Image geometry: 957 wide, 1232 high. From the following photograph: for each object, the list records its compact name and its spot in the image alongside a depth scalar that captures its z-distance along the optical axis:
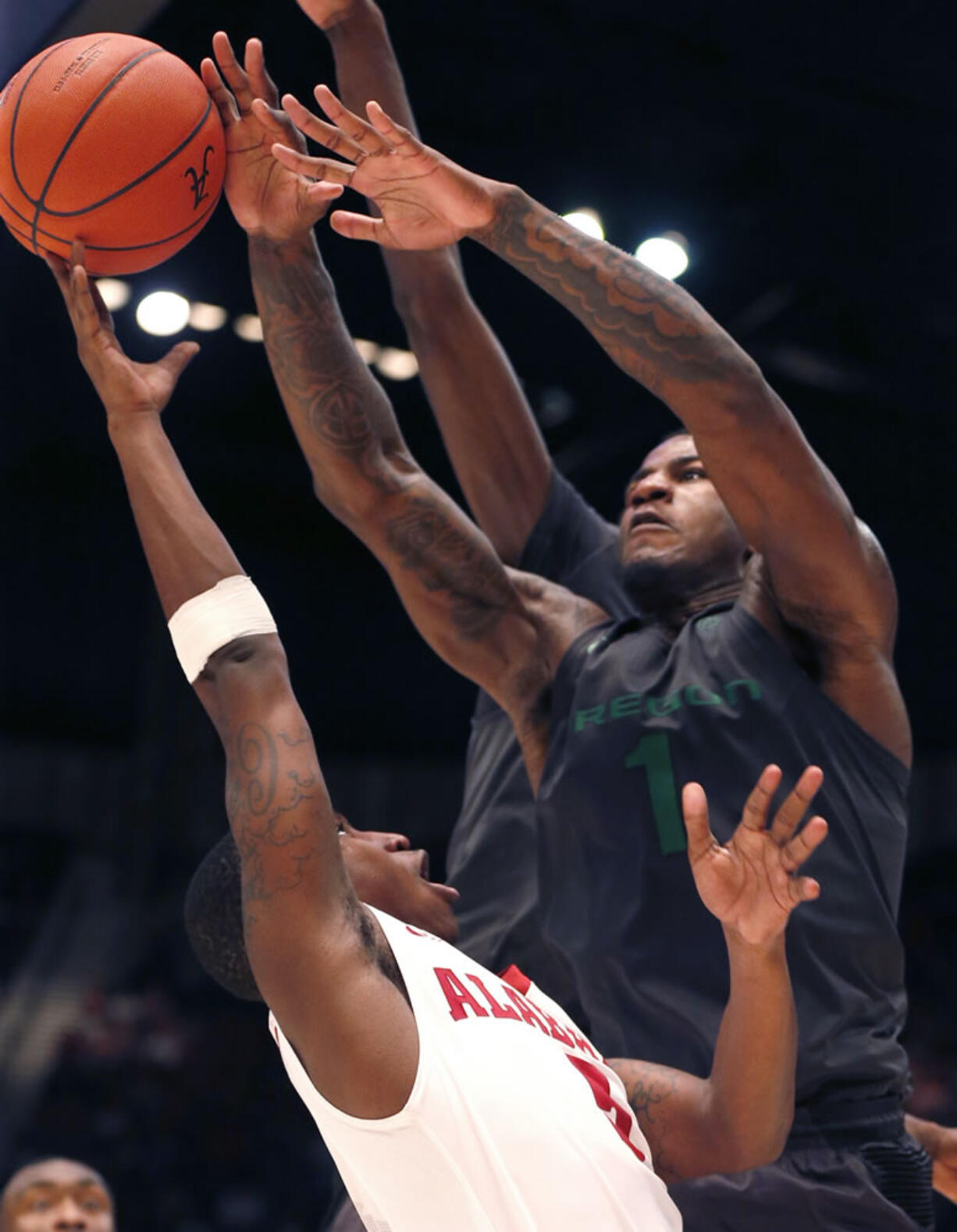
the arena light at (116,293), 7.06
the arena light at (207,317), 7.43
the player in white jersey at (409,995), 1.82
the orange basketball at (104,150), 2.51
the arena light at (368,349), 7.65
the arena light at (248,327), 7.64
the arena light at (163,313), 7.18
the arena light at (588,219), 6.18
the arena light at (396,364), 7.86
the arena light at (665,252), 6.34
